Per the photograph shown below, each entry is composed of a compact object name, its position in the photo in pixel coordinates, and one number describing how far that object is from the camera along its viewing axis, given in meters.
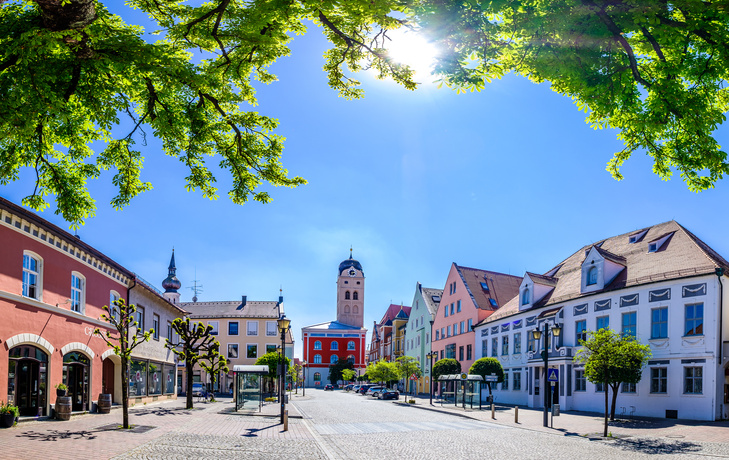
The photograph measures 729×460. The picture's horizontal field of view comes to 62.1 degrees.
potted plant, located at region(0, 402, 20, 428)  18.05
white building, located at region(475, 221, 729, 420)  26.33
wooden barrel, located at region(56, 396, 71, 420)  22.12
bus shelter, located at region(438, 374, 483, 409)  38.56
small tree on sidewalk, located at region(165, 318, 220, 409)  34.06
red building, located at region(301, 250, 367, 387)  113.69
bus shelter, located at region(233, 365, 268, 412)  35.00
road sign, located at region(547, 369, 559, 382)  24.78
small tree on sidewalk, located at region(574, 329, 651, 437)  24.44
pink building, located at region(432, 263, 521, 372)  53.47
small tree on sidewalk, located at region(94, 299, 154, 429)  18.99
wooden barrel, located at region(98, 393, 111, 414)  26.42
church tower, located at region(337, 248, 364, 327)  122.69
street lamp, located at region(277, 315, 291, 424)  27.47
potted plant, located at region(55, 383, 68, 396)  22.62
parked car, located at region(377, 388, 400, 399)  55.34
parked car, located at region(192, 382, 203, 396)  51.01
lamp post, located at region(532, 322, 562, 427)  24.03
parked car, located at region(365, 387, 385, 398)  62.11
